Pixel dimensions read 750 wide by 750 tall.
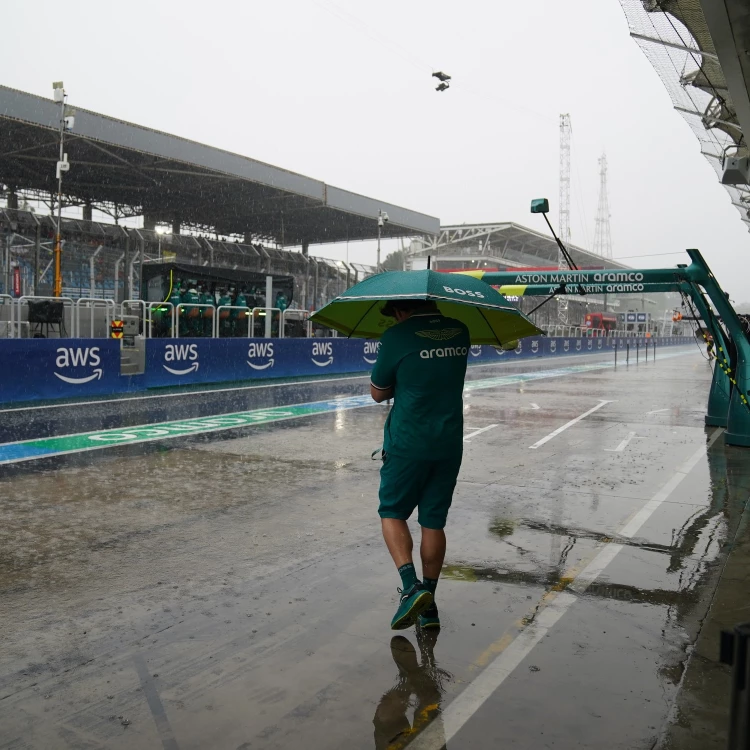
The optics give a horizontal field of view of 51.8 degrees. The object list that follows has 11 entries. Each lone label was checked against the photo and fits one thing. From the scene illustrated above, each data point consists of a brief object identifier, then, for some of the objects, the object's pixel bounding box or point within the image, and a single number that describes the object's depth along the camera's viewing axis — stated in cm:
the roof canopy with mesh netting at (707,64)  777
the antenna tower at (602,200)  16475
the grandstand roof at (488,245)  7206
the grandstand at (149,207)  2902
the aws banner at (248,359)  1812
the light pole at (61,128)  2344
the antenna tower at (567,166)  11450
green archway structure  1049
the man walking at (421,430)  422
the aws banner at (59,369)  1455
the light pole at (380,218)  3419
